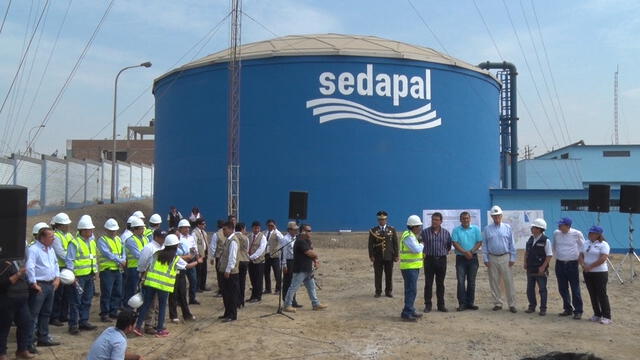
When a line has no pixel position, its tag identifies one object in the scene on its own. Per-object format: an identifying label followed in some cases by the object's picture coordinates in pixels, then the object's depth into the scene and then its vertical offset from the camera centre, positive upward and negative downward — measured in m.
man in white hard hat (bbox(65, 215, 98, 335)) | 8.93 -1.06
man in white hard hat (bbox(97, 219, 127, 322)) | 9.62 -1.00
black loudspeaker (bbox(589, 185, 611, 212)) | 14.89 +0.23
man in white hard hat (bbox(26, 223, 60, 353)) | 7.88 -1.07
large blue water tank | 23.17 +2.83
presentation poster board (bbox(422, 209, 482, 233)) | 21.47 -0.51
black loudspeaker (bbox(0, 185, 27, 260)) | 6.73 -0.23
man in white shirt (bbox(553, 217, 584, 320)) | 10.14 -0.98
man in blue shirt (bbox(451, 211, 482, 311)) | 10.77 -0.94
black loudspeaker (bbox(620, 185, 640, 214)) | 14.37 +0.18
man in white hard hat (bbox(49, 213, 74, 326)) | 9.21 -0.90
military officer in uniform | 12.11 -0.97
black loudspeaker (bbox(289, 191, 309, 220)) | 13.02 -0.05
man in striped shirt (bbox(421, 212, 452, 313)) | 10.62 -0.93
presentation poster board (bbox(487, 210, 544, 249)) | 22.34 -0.60
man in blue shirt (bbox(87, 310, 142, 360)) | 5.37 -1.30
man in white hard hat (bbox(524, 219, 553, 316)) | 10.34 -0.98
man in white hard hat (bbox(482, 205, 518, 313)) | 10.73 -0.92
